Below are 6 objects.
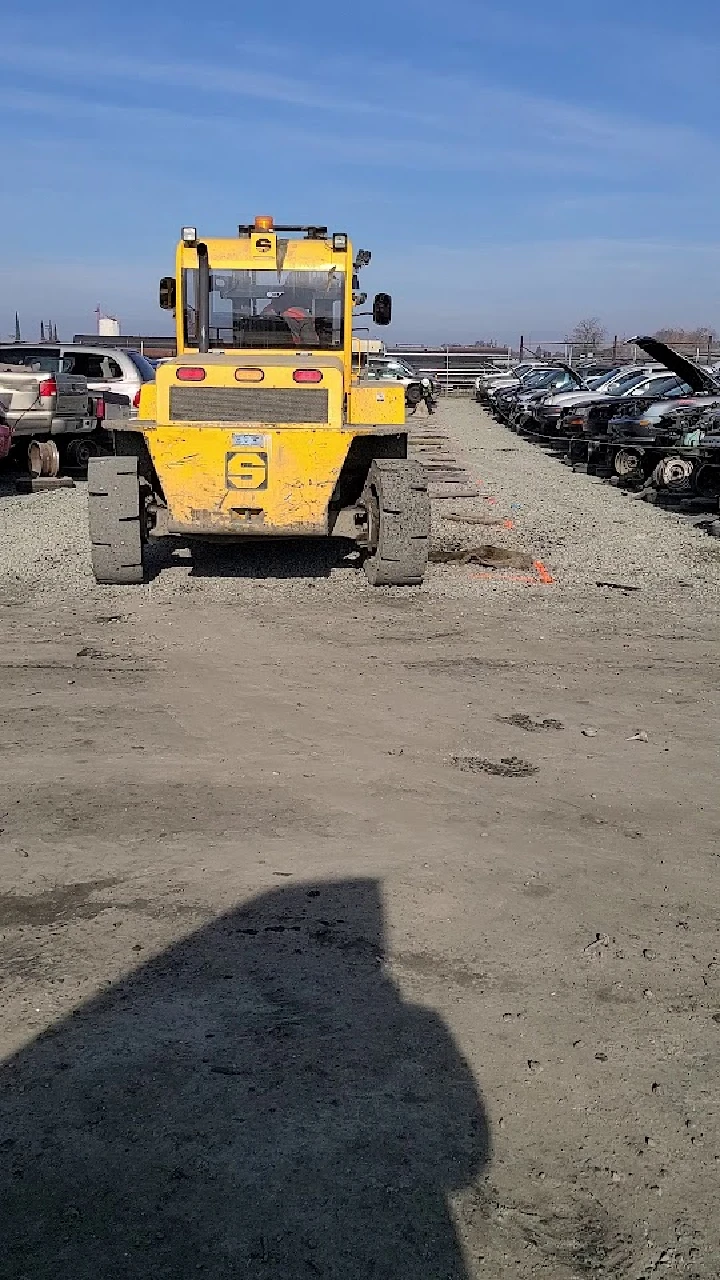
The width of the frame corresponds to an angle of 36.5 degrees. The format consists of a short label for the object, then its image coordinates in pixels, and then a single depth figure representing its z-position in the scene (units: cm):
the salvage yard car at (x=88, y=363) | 1581
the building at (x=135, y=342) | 2830
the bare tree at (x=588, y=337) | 5081
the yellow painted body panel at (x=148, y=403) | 838
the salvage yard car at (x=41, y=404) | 1452
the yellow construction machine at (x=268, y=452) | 810
